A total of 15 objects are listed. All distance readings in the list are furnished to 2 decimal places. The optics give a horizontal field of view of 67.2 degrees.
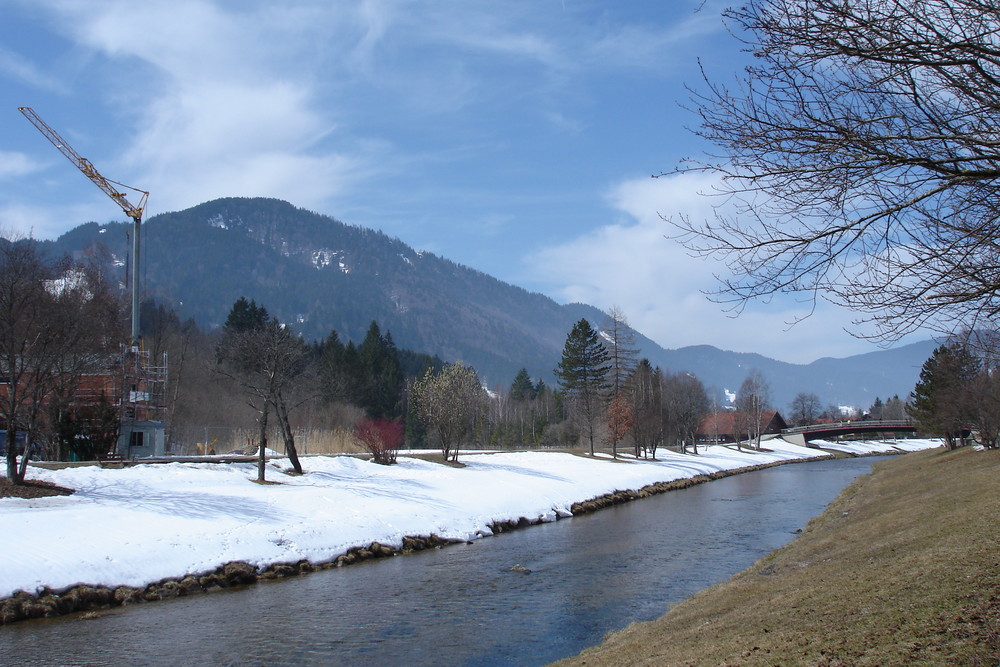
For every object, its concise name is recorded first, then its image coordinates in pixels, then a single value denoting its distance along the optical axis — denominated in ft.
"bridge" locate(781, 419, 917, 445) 377.91
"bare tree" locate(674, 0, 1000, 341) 22.16
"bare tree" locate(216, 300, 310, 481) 108.88
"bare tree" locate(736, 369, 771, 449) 376.07
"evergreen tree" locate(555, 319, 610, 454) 281.33
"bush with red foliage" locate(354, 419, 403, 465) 129.49
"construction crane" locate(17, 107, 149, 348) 287.28
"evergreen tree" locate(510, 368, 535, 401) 476.54
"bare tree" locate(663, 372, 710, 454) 284.00
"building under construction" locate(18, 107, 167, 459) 117.91
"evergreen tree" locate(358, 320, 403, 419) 291.38
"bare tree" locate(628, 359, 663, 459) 225.84
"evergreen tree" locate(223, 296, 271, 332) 286.25
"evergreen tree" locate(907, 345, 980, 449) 151.77
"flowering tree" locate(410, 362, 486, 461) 151.23
